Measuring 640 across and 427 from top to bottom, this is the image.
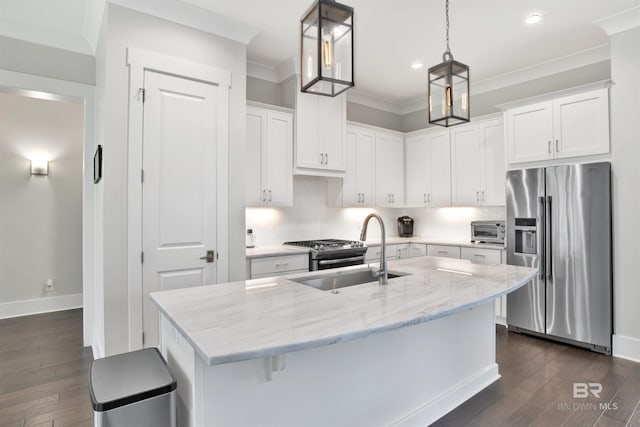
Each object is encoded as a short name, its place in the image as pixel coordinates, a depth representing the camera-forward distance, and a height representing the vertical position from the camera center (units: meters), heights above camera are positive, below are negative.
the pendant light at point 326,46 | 1.57 +0.79
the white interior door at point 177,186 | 2.71 +0.24
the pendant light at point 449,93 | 2.07 +0.75
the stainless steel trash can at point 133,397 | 1.36 -0.71
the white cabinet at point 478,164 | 4.18 +0.65
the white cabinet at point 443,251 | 4.32 -0.43
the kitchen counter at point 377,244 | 3.52 -0.34
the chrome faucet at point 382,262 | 1.98 -0.26
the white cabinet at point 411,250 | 4.68 -0.45
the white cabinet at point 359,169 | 4.52 +0.62
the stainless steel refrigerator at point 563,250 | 3.21 -0.33
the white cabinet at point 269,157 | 3.66 +0.64
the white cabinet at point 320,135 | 3.96 +0.95
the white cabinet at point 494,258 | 3.93 -0.48
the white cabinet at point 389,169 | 4.89 +0.68
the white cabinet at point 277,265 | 3.38 -0.49
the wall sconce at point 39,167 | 4.60 +0.65
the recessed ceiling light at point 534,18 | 3.00 +1.72
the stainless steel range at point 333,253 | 3.74 -0.40
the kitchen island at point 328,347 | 1.28 -0.63
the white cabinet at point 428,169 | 4.73 +0.67
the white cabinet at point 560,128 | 3.26 +0.89
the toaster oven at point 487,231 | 4.07 -0.18
